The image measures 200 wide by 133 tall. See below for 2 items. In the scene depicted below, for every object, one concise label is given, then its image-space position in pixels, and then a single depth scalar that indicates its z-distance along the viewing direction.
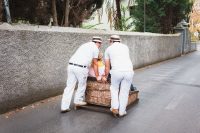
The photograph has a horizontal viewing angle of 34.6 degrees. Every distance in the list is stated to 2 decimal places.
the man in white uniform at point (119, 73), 7.08
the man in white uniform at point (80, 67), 7.39
